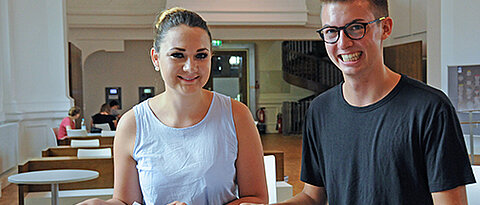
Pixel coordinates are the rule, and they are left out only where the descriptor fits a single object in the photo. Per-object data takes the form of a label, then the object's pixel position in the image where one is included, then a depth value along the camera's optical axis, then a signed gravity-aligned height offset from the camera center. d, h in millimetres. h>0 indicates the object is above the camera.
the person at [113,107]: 14156 -542
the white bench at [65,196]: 4977 -1077
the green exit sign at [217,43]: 15936 +1395
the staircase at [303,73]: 18594 +464
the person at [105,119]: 11945 -750
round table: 4034 -739
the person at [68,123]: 9578 -660
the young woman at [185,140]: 1902 -211
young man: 1373 -133
